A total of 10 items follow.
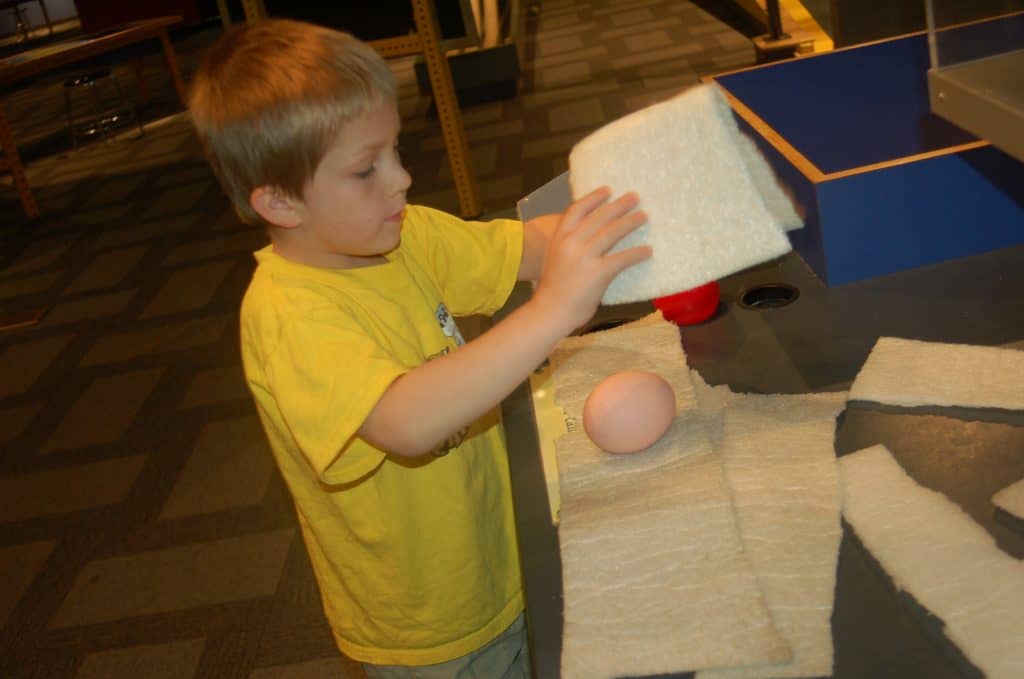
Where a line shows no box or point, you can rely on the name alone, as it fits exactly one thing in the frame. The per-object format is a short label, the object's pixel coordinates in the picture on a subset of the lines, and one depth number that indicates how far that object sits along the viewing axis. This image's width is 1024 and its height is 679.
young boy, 0.72
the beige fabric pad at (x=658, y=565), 0.58
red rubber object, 0.96
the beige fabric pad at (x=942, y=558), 0.54
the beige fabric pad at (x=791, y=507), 0.58
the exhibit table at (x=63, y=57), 4.26
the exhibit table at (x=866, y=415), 0.58
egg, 0.75
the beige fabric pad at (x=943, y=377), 0.75
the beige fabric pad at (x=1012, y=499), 0.62
